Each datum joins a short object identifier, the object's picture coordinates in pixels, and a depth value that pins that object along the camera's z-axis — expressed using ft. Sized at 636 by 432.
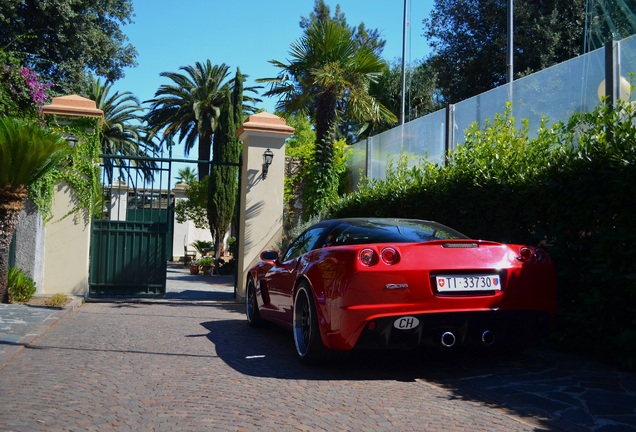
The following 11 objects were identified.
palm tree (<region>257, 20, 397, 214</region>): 50.70
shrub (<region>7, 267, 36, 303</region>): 34.22
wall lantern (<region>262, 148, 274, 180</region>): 43.50
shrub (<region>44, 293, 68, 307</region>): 34.07
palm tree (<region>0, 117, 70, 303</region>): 32.63
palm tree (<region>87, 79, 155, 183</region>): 118.93
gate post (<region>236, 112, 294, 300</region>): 43.27
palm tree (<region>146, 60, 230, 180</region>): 112.01
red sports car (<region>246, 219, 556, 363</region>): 16.35
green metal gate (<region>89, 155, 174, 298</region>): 41.22
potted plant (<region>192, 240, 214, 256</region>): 103.48
